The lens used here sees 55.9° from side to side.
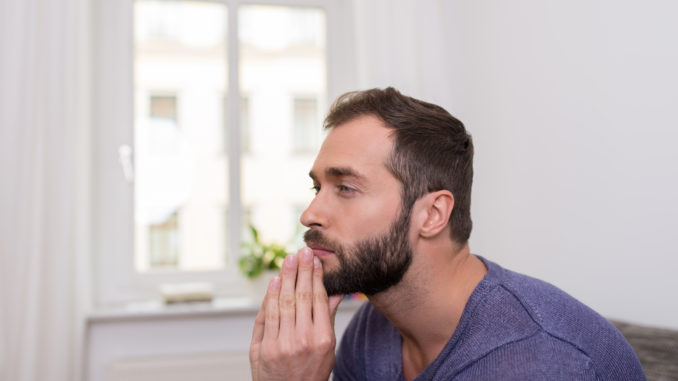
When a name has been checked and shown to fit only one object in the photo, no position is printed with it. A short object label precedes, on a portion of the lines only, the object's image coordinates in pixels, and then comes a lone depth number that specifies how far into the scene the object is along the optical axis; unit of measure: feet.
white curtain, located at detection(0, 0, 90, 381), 7.79
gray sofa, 4.16
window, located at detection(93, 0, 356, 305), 9.34
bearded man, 3.90
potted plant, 9.24
